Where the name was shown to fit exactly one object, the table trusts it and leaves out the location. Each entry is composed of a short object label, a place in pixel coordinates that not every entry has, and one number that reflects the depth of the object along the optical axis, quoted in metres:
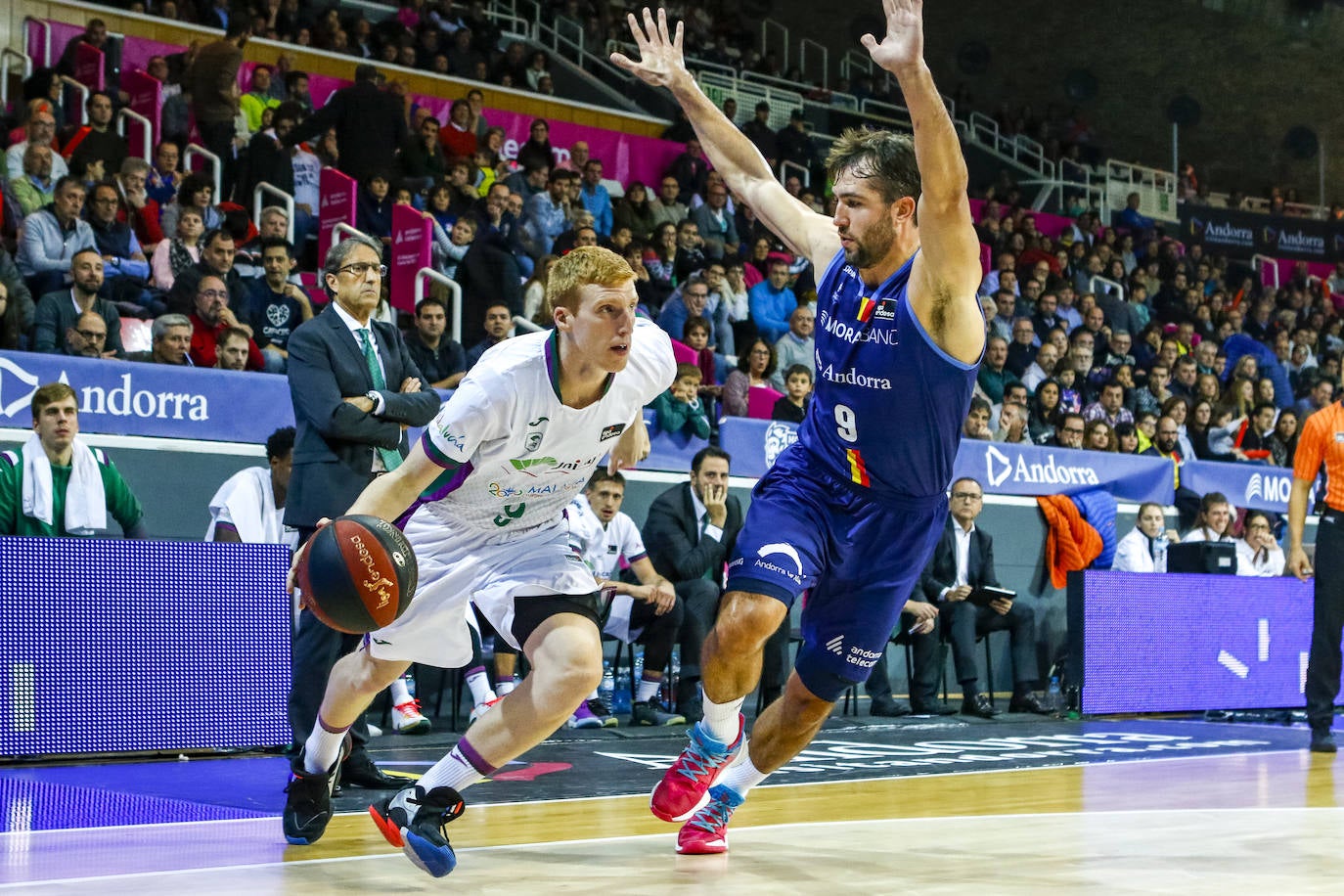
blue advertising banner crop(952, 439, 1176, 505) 11.06
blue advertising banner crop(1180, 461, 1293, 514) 12.45
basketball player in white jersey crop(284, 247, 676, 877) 3.93
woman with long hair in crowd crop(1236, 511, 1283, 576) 11.62
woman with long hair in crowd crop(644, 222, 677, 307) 13.03
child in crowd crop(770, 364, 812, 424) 10.57
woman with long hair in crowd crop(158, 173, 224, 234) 10.61
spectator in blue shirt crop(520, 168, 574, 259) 12.41
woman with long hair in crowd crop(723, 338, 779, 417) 11.00
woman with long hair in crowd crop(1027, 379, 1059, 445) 12.83
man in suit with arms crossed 5.48
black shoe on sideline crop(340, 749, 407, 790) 5.50
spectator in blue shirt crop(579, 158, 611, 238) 14.06
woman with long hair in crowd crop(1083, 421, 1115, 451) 12.28
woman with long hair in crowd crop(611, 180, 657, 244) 14.19
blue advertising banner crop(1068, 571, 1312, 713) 9.56
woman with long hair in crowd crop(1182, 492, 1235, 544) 11.69
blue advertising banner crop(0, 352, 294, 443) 7.45
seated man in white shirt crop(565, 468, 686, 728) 8.69
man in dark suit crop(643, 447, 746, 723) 9.02
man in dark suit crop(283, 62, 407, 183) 12.91
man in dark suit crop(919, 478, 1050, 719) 10.05
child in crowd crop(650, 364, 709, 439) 9.61
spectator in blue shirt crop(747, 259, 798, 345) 12.91
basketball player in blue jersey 4.12
